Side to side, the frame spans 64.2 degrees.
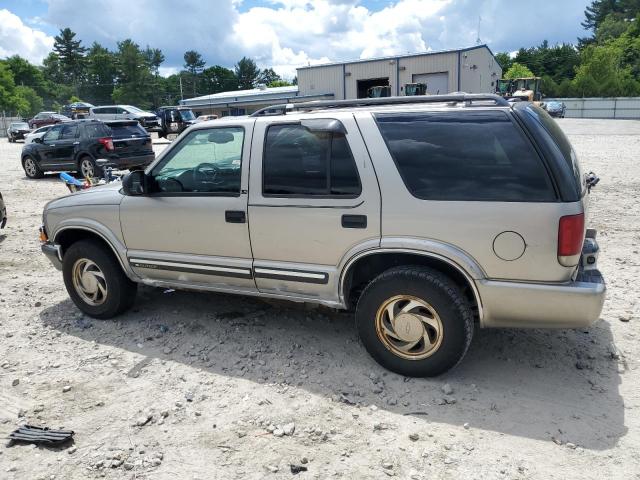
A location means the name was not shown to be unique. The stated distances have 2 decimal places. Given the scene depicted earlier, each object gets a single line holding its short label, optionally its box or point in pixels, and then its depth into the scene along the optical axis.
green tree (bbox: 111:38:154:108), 97.75
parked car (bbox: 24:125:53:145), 27.23
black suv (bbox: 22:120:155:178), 14.22
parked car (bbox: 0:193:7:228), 8.22
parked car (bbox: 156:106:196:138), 31.83
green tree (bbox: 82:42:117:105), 108.69
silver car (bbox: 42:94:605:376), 3.18
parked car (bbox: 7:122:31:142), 38.50
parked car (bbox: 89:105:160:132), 36.11
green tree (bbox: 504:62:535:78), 74.19
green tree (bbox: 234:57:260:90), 126.06
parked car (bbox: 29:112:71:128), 40.56
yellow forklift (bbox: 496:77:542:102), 35.76
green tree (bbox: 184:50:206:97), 122.69
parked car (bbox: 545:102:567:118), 43.58
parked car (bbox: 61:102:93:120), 41.39
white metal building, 36.31
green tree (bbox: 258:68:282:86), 130.12
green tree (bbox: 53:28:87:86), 110.75
